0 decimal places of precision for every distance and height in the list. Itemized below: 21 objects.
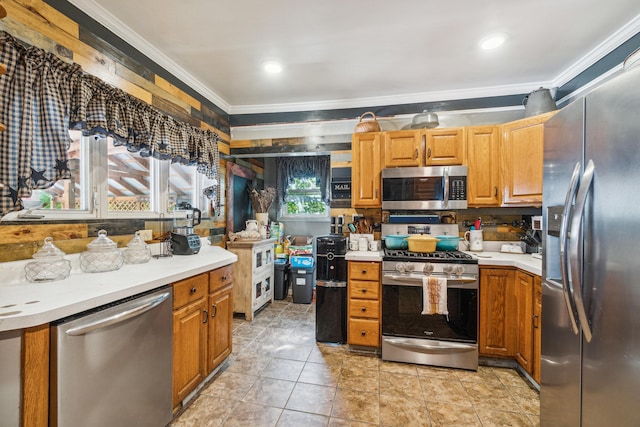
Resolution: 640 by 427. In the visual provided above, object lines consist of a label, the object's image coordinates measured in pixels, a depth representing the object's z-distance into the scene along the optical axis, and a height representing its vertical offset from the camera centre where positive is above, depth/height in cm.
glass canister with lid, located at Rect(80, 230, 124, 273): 159 -29
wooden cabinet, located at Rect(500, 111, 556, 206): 243 +49
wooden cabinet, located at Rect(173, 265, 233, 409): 167 -83
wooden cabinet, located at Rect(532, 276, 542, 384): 198 -84
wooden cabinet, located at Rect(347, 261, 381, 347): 253 -88
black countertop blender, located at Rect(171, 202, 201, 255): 225 -27
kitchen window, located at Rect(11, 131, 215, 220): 166 +17
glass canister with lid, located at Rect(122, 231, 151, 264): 187 -31
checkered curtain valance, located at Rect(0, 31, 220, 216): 129 +53
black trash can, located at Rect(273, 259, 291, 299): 416 -108
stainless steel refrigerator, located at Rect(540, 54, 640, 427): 86 -16
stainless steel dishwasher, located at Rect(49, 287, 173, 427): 106 -72
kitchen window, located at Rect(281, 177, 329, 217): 484 +19
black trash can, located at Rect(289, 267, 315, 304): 402 -112
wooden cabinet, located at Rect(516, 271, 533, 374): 209 -86
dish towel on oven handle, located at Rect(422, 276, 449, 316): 230 -72
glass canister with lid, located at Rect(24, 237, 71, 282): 136 -30
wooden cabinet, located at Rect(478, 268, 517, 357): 229 -86
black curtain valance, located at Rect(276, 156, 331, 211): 472 +70
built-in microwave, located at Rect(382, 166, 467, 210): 275 +25
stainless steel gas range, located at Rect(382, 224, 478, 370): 231 -89
